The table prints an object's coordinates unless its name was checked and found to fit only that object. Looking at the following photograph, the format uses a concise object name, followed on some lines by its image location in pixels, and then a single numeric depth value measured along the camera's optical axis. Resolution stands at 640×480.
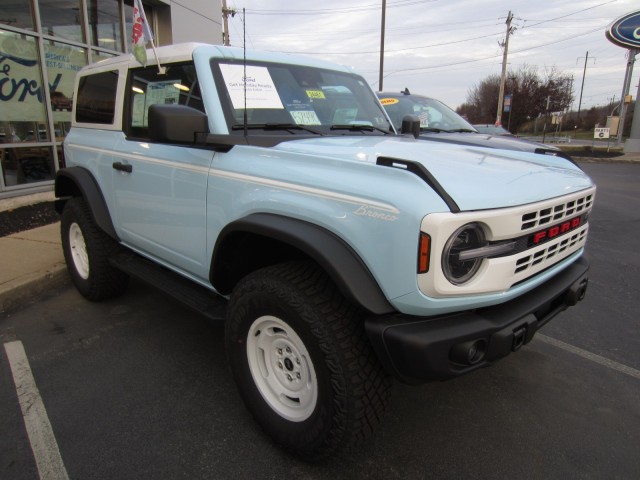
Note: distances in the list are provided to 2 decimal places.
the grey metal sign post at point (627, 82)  23.39
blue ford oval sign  22.09
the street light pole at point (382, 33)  23.62
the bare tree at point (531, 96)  51.12
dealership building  7.51
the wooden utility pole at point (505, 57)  35.94
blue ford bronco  1.75
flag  3.06
